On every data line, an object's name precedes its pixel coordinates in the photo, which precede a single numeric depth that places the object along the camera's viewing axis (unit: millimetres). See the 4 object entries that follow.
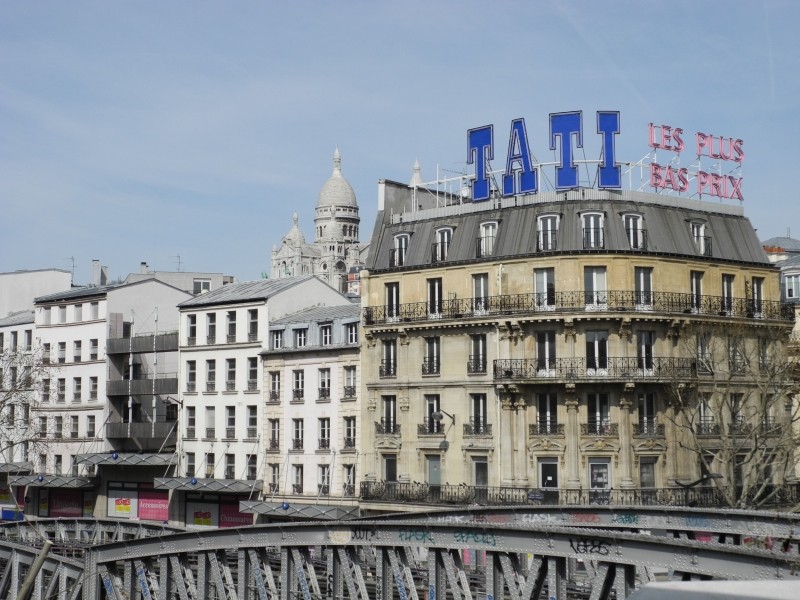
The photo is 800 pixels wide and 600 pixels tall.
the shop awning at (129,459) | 87188
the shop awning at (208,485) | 80062
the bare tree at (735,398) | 65875
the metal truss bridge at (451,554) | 23188
